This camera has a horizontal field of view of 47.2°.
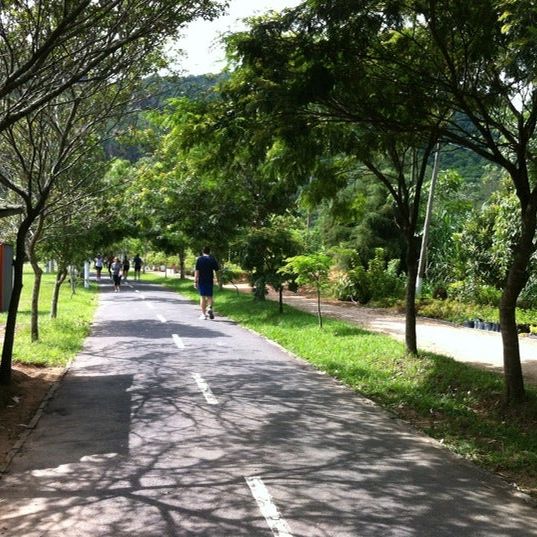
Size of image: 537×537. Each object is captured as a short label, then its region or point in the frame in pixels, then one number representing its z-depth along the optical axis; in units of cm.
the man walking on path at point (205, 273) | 1714
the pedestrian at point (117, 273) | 3238
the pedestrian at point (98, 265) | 4376
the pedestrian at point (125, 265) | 4166
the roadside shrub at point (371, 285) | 2288
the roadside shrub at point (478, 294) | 1827
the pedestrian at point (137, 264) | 4593
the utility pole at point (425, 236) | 2273
